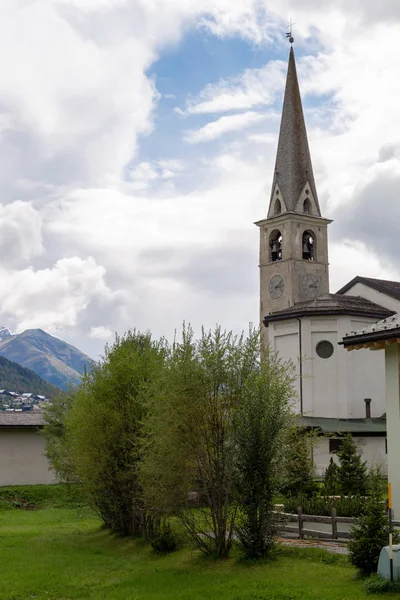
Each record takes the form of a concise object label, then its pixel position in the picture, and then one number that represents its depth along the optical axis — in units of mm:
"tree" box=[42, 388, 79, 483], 29234
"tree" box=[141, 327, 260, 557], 19812
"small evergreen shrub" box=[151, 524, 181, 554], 21672
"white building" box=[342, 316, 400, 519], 20500
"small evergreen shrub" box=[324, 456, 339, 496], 27578
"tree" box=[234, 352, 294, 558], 19016
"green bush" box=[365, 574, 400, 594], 14680
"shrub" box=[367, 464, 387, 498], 26230
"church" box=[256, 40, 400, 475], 51844
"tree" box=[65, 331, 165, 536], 25000
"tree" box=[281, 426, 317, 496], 19753
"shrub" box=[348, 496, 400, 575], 16031
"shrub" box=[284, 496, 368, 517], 23003
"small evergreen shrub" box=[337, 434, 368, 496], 27516
